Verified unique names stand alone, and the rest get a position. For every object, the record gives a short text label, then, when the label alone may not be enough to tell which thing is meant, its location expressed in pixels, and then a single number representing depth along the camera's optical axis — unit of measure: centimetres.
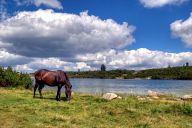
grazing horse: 1356
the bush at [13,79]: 2038
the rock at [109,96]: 1368
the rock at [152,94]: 1807
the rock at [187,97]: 1621
